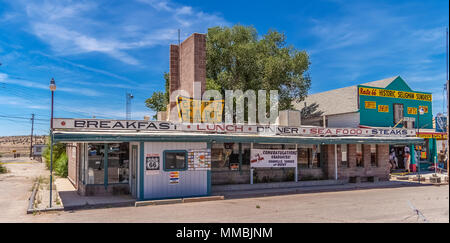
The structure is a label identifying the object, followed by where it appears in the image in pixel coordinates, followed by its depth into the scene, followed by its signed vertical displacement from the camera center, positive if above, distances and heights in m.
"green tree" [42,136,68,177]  26.48 -1.09
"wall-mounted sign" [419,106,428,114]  31.25 +3.22
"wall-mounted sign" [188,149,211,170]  15.39 -0.58
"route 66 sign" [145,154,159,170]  14.55 -0.66
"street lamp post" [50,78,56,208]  13.31 +2.20
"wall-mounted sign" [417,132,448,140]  28.22 +0.85
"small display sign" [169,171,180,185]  15.01 -1.32
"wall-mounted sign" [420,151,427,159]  30.49 -0.80
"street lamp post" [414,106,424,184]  30.98 +3.02
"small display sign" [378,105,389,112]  28.99 +3.04
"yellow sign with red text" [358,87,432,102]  28.53 +4.29
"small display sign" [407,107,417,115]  30.55 +2.95
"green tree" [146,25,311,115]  32.19 +7.46
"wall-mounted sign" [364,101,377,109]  28.34 +3.25
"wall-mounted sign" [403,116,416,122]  30.05 +2.25
